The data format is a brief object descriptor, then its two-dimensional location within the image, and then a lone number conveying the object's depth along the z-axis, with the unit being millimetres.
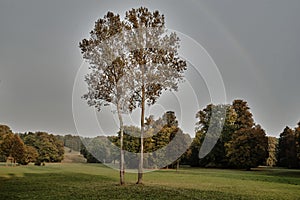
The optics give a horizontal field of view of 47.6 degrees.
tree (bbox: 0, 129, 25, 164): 62125
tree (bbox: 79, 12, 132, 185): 28594
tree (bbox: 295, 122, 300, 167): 49250
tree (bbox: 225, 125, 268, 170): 59125
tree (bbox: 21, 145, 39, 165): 65862
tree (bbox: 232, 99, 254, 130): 69938
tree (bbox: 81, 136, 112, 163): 78069
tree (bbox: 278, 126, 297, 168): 65325
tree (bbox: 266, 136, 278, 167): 68750
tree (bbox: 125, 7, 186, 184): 28578
